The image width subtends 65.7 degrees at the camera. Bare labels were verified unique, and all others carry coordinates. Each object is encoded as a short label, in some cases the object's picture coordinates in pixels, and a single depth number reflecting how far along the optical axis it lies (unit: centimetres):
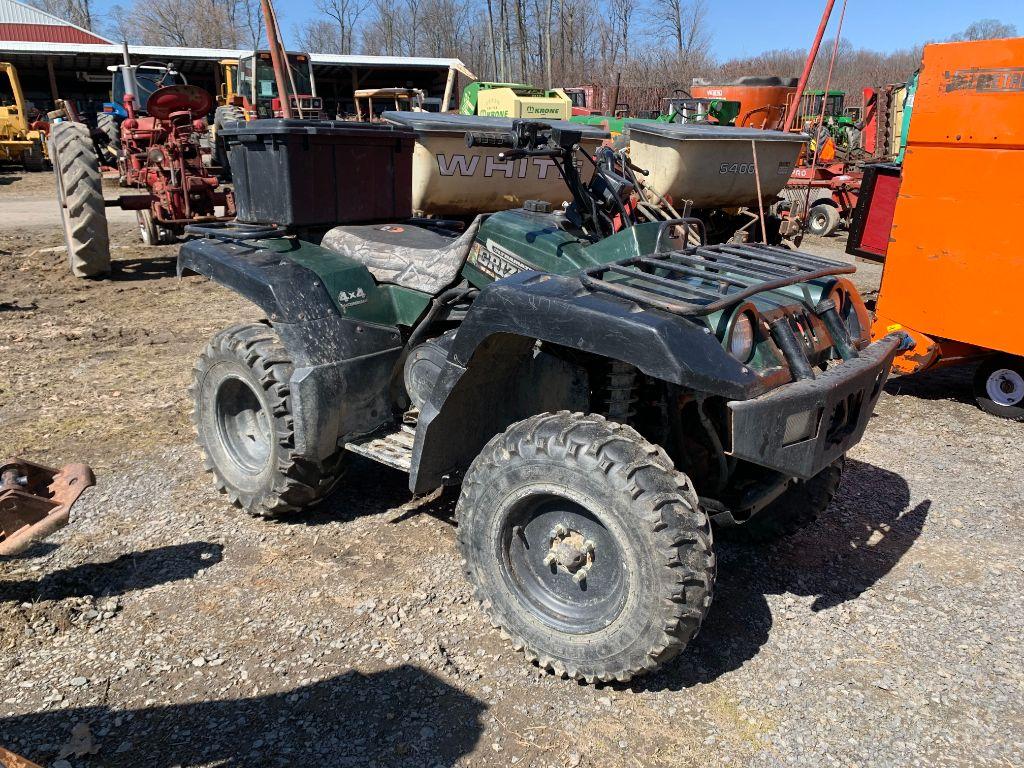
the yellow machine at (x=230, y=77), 1794
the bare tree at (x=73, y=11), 5544
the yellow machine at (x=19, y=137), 2118
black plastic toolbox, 363
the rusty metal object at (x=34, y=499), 279
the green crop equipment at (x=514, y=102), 1318
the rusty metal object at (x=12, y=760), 175
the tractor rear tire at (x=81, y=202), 867
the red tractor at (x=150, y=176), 873
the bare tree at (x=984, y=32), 4554
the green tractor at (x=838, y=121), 1839
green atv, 240
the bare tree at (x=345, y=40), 5212
